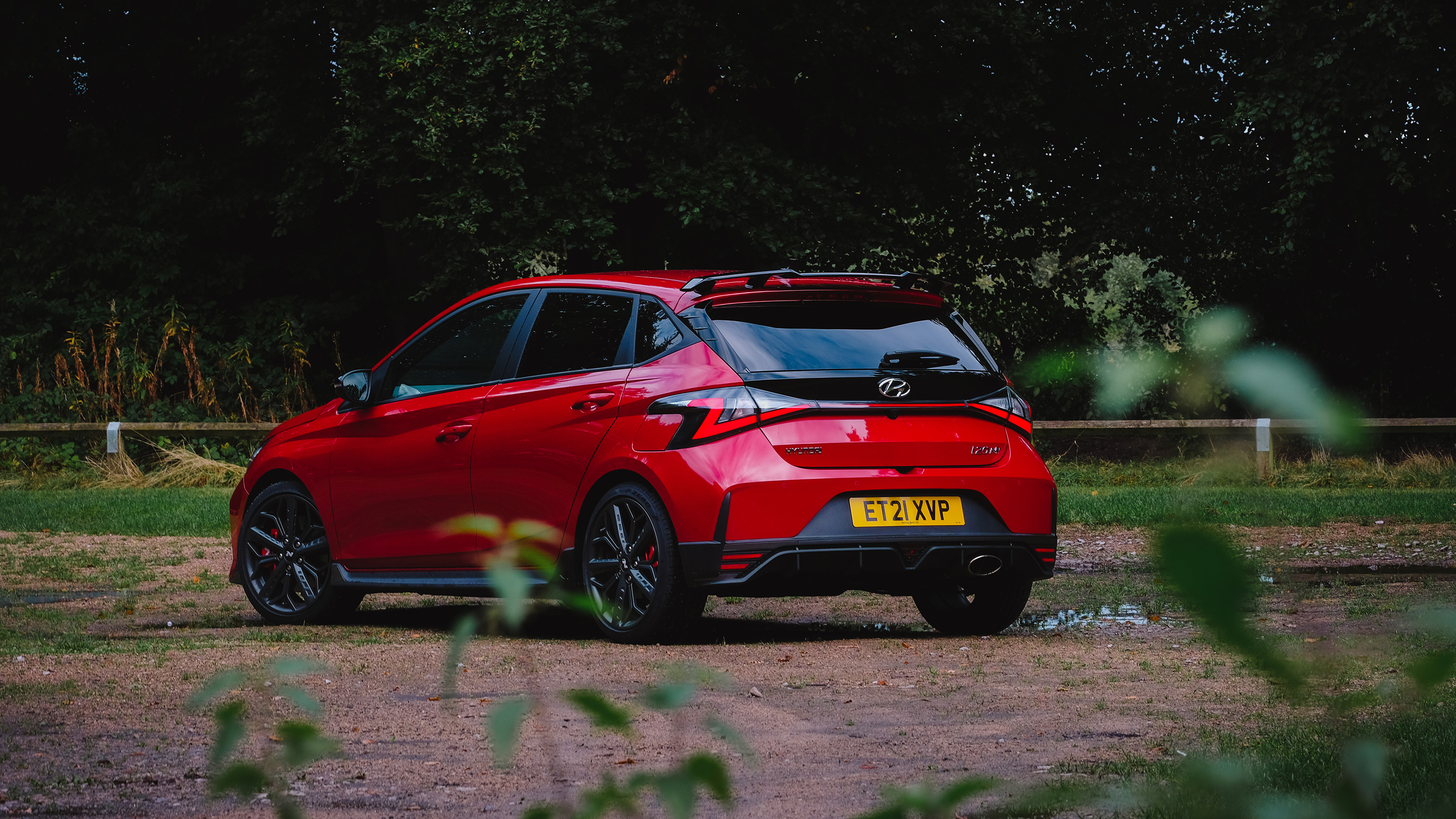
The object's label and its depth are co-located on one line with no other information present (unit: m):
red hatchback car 12.39
